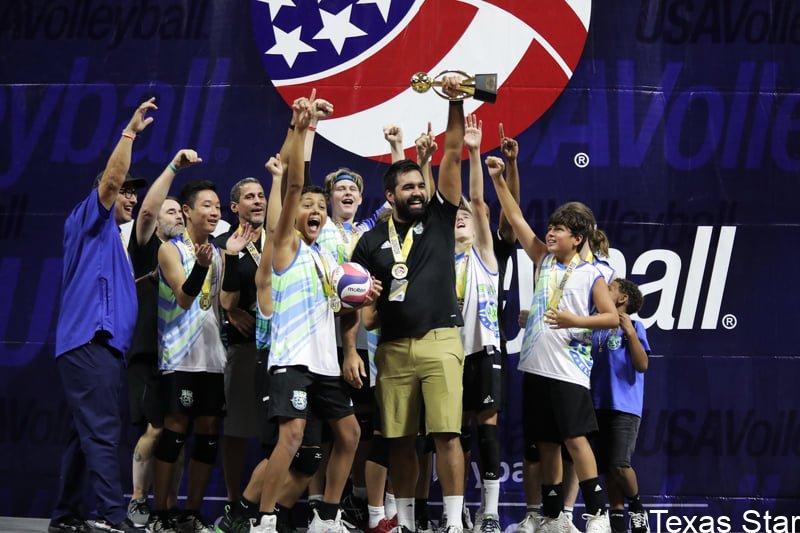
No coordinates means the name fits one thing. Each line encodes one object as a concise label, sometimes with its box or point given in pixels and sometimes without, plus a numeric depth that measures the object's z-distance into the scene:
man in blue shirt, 10.36
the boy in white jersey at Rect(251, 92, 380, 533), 10.54
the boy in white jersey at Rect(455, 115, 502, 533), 11.91
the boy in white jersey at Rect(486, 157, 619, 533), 11.51
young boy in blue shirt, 12.08
